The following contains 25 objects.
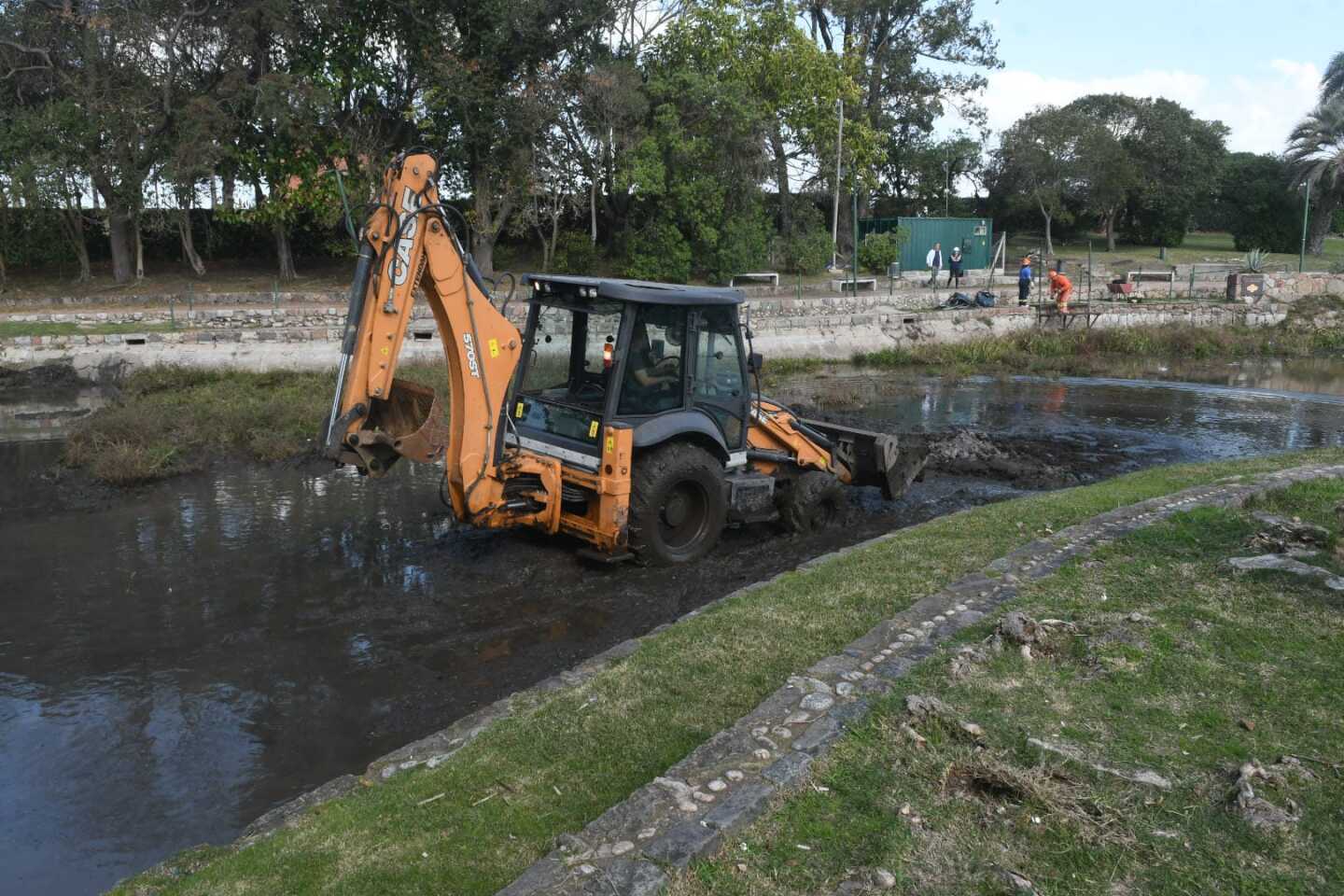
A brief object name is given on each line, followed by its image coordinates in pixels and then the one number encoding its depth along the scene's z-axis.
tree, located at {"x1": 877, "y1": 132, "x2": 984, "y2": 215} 41.12
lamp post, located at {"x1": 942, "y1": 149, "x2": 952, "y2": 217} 41.06
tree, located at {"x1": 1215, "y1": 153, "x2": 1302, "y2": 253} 43.34
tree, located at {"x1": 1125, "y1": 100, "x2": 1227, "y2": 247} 41.69
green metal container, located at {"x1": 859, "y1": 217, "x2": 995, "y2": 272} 35.69
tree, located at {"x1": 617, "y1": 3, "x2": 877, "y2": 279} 28.41
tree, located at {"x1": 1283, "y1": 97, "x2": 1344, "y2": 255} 39.75
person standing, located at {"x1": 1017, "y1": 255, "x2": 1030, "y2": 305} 27.98
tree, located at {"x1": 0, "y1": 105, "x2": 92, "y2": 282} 24.34
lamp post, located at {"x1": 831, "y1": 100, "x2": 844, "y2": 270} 30.86
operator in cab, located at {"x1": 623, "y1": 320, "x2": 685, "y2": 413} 8.65
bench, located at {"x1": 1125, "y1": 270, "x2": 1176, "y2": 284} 33.31
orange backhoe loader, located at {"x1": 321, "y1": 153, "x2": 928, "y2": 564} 7.70
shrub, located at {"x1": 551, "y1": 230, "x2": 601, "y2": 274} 30.36
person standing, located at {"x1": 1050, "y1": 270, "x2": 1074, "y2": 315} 26.25
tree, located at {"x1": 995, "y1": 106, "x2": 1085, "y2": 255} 39.31
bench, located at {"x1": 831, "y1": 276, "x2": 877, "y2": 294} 29.89
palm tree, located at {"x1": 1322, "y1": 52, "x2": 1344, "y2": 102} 41.19
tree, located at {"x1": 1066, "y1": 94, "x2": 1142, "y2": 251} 38.88
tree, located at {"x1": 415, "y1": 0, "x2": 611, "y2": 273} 26.08
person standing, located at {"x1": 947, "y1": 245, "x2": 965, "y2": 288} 30.65
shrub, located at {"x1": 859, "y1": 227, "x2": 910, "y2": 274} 35.00
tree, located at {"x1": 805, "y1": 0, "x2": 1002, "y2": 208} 37.00
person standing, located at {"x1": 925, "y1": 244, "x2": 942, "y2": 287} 30.71
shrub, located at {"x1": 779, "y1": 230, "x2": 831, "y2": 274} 33.31
